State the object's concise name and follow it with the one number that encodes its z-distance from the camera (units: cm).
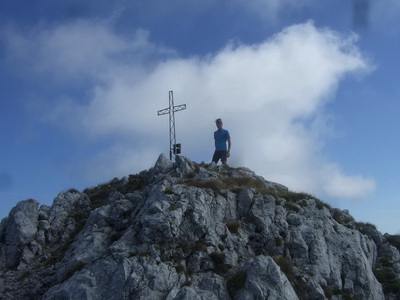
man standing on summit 3269
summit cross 3484
